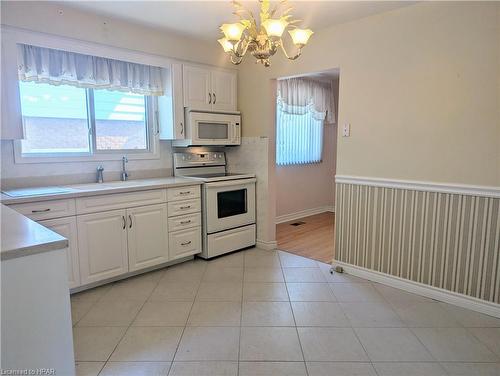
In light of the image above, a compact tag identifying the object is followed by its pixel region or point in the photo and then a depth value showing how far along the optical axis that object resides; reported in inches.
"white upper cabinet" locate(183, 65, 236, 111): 139.1
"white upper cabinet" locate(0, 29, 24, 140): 96.3
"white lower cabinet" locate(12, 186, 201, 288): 101.5
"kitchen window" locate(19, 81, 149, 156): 112.9
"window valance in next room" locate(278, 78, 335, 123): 193.8
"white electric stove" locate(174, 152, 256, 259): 136.9
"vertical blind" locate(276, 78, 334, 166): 196.1
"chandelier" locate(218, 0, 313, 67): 76.3
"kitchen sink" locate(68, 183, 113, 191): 107.7
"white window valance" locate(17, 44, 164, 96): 105.3
